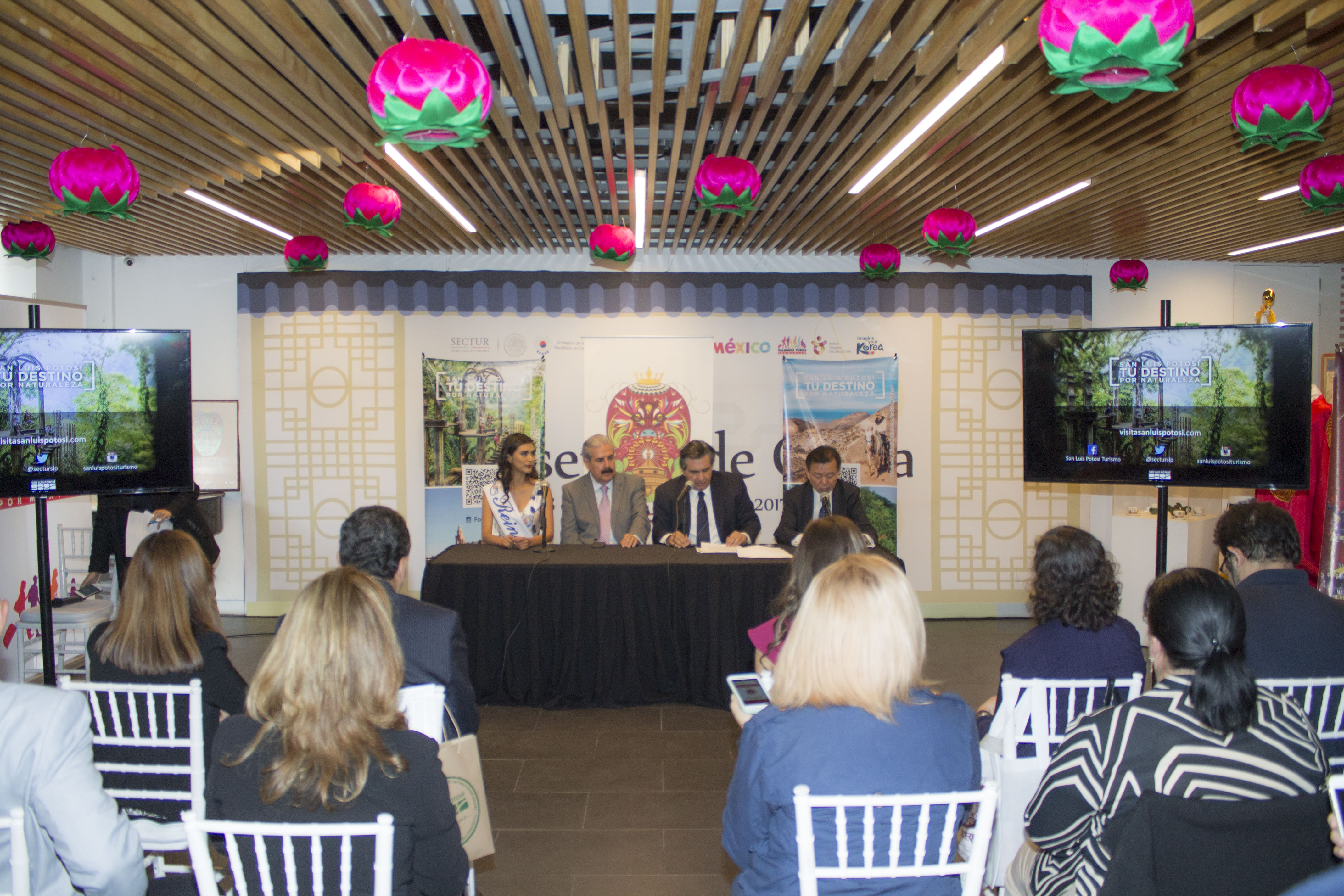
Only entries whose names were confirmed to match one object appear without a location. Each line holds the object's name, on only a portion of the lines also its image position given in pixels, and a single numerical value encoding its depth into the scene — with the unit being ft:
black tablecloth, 15.76
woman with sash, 17.40
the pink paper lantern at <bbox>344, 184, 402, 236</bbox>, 13.93
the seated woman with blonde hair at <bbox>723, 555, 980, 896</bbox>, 5.71
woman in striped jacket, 5.43
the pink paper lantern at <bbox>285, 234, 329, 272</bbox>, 18.72
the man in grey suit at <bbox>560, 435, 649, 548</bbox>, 18.56
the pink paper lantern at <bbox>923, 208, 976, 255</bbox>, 15.99
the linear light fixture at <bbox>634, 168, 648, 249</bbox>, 15.84
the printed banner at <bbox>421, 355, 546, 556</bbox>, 23.70
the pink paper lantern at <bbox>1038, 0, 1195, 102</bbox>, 6.31
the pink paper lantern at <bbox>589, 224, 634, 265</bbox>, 18.02
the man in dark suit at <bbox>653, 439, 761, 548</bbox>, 18.63
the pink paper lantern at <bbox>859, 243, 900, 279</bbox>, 19.80
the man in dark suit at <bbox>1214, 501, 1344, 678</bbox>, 8.30
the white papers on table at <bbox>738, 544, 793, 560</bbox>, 16.02
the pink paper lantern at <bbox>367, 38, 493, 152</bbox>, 7.41
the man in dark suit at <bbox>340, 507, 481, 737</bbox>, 8.63
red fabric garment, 18.88
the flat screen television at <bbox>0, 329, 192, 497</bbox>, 11.16
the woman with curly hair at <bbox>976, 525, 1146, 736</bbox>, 8.62
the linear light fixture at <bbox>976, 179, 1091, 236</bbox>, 16.19
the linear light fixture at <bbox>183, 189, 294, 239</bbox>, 16.34
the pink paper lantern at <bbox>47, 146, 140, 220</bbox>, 10.98
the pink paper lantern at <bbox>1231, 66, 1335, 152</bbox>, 8.45
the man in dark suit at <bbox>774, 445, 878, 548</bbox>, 17.60
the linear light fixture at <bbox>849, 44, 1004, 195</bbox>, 9.68
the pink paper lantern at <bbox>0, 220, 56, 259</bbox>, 15.92
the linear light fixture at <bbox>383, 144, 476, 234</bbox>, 13.74
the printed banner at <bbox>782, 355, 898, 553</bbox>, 23.98
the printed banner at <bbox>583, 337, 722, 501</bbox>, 23.91
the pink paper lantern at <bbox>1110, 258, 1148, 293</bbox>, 22.21
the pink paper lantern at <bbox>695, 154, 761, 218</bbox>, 12.82
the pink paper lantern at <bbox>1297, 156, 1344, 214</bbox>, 11.58
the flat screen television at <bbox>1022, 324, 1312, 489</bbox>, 11.53
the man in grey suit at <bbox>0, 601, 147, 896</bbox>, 5.01
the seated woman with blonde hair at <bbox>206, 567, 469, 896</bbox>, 5.32
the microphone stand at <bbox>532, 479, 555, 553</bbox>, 16.79
